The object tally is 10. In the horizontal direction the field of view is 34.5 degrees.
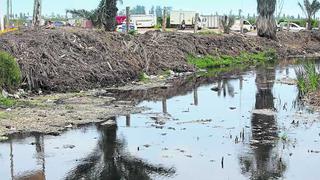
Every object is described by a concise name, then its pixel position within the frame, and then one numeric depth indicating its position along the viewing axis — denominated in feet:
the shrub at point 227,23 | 142.82
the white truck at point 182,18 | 216.51
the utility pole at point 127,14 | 103.60
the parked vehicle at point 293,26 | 212.00
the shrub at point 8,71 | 55.11
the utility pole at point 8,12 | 130.45
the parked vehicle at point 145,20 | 199.62
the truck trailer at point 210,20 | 220.92
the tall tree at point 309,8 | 192.75
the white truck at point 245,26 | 204.03
